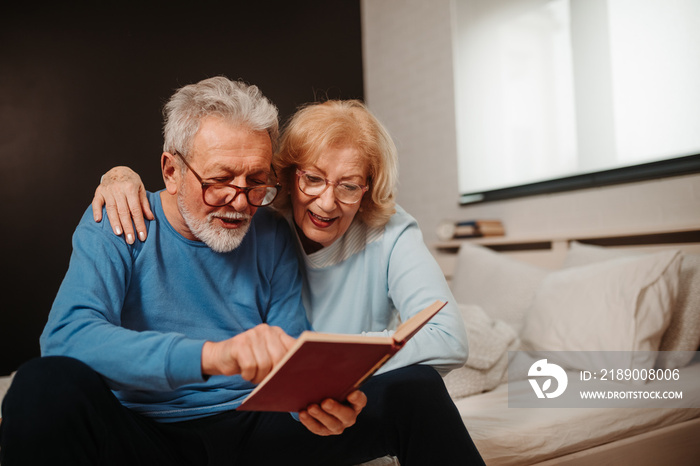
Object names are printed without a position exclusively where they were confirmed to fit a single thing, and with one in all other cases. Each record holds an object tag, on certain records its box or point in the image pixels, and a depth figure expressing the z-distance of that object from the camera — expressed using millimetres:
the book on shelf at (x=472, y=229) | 3186
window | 2369
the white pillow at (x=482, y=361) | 1874
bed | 1530
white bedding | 1439
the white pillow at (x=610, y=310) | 1879
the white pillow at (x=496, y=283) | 2459
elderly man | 871
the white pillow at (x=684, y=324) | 1950
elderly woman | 1314
